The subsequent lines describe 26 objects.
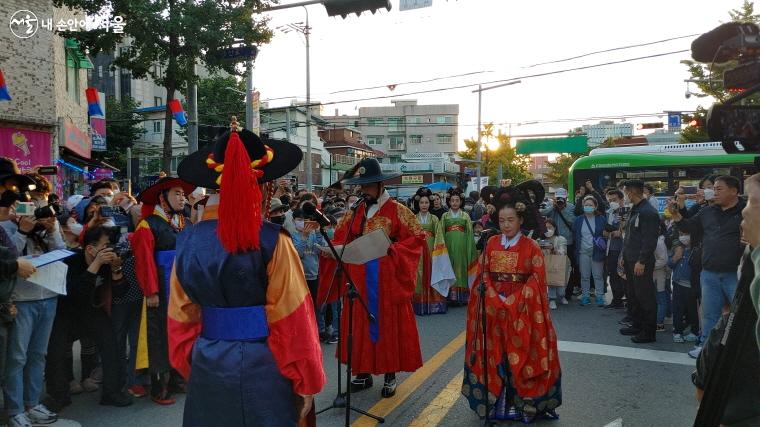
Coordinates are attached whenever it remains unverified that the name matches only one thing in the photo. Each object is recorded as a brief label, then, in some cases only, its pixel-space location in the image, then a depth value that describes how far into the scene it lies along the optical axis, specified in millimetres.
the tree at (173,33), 11468
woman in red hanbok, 4078
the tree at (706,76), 23888
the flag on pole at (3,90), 12802
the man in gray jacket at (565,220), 9562
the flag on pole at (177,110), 13176
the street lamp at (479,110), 33556
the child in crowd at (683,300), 6594
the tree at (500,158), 45188
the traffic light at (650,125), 24734
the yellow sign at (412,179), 45281
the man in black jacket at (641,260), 6516
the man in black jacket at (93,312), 4453
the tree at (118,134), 31984
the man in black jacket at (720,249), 5301
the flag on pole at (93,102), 18406
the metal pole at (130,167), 18703
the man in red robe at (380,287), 4664
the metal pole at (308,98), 26875
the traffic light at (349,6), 8047
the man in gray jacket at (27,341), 3914
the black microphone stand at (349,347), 3734
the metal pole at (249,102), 15789
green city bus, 16422
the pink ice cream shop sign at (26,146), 14156
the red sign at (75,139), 15859
